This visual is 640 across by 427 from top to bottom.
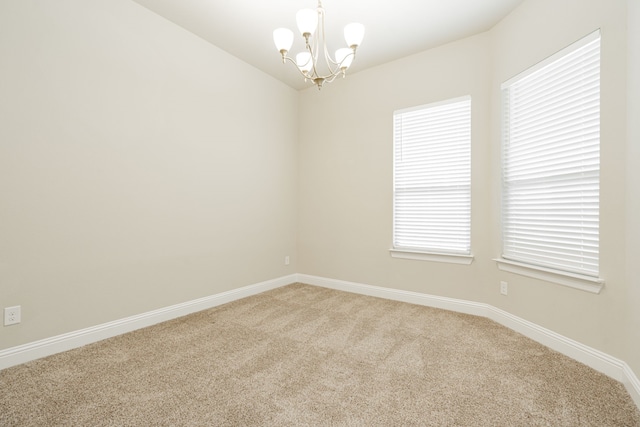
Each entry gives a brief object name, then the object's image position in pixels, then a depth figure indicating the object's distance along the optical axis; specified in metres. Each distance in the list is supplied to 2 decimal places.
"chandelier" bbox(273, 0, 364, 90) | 1.89
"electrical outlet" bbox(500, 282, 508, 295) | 2.76
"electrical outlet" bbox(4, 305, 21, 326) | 1.95
